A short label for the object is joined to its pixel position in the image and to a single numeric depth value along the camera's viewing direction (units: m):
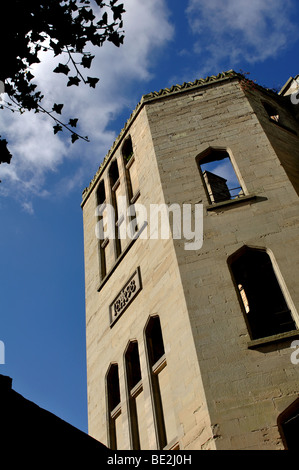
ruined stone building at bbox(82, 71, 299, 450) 7.21
